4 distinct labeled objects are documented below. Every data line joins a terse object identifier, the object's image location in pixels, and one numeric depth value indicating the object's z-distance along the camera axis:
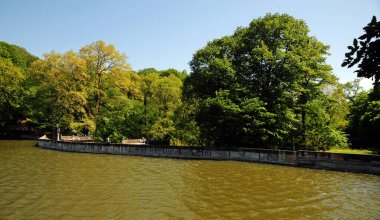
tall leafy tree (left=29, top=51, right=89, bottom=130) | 35.88
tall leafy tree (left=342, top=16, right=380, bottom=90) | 5.25
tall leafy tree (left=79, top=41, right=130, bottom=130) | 36.91
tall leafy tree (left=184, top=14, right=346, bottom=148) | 25.30
